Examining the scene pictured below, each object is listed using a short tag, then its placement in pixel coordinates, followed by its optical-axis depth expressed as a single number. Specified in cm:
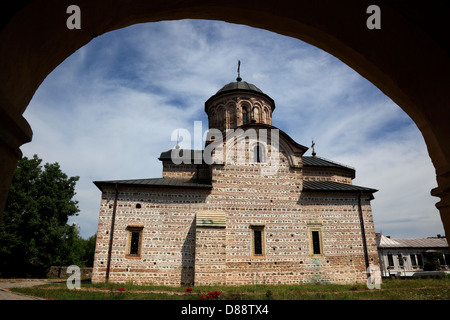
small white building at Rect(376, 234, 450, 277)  2891
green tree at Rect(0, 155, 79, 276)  1920
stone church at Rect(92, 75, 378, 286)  1318
